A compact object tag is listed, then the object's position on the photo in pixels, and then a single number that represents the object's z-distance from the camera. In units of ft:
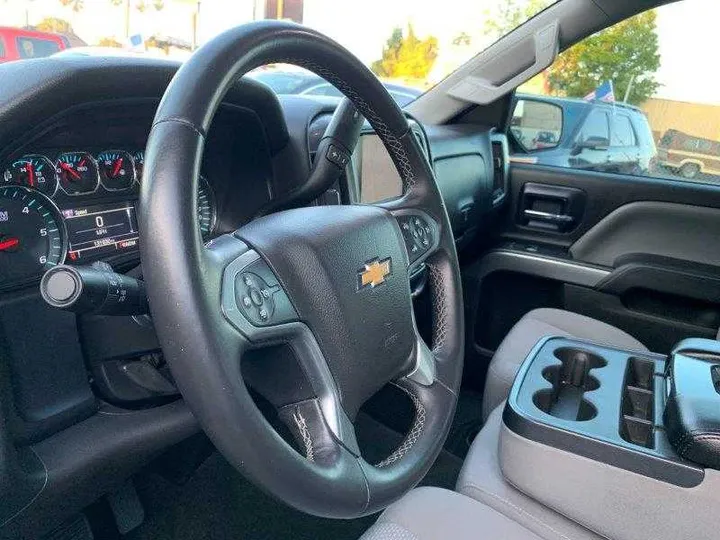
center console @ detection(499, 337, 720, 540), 2.87
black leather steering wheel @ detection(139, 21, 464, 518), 1.89
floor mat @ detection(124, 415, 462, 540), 5.06
